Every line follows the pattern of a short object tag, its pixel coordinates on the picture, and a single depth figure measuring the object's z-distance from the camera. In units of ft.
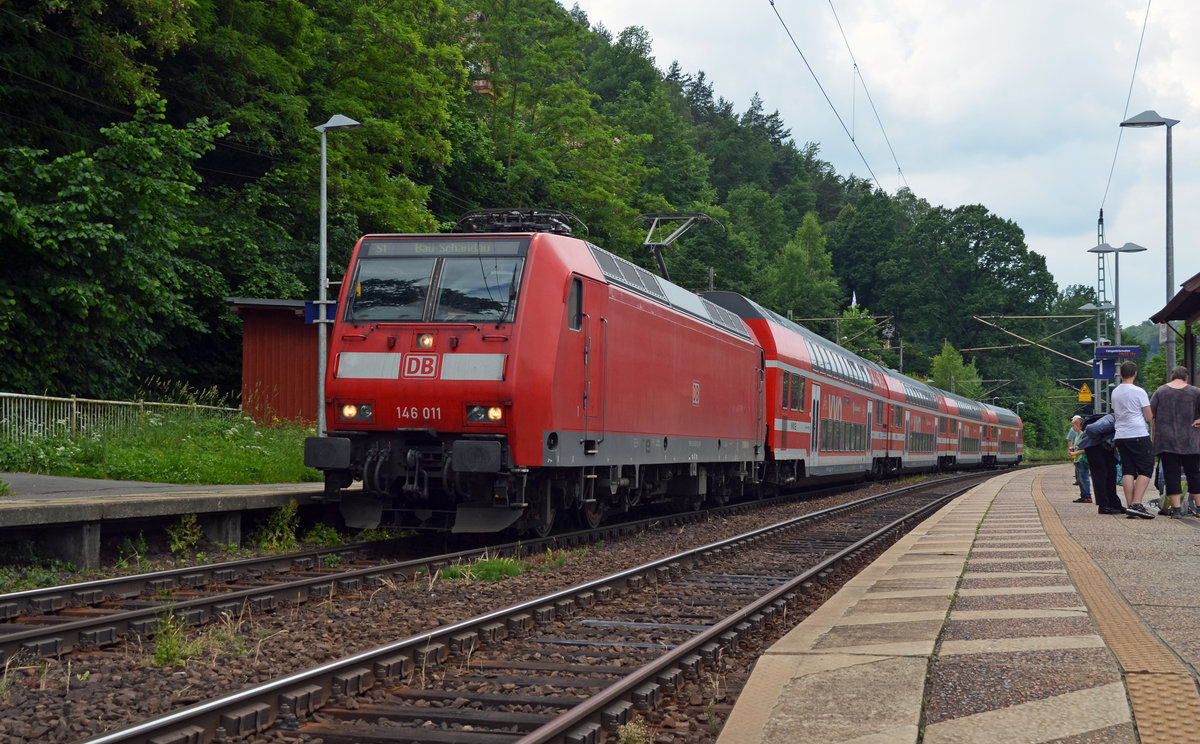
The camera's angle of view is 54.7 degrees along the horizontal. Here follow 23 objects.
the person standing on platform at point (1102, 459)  46.34
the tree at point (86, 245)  62.85
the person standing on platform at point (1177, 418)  41.78
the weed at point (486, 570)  32.50
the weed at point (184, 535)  36.76
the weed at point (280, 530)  40.75
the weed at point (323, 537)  42.75
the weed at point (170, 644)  20.71
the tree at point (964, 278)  310.65
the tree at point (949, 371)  267.18
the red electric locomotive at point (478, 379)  37.76
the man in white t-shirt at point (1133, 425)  42.32
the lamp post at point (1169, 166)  77.71
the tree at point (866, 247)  341.00
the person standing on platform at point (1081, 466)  58.23
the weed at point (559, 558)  35.47
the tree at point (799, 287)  280.51
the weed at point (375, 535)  43.81
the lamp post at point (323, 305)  65.46
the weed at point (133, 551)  35.91
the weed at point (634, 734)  16.03
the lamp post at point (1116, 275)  111.65
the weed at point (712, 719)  16.96
